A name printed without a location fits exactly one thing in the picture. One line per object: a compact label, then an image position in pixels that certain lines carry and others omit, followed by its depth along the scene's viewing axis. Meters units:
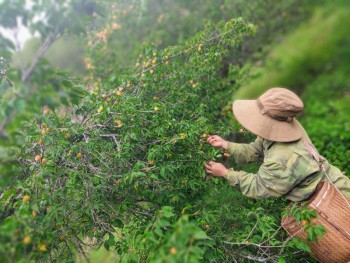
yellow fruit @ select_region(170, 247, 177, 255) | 1.30
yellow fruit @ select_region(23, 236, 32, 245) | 1.46
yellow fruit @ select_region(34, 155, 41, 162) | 2.05
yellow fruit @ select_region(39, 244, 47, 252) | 1.60
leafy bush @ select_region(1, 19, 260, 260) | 1.84
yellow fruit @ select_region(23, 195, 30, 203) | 1.69
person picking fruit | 1.97
